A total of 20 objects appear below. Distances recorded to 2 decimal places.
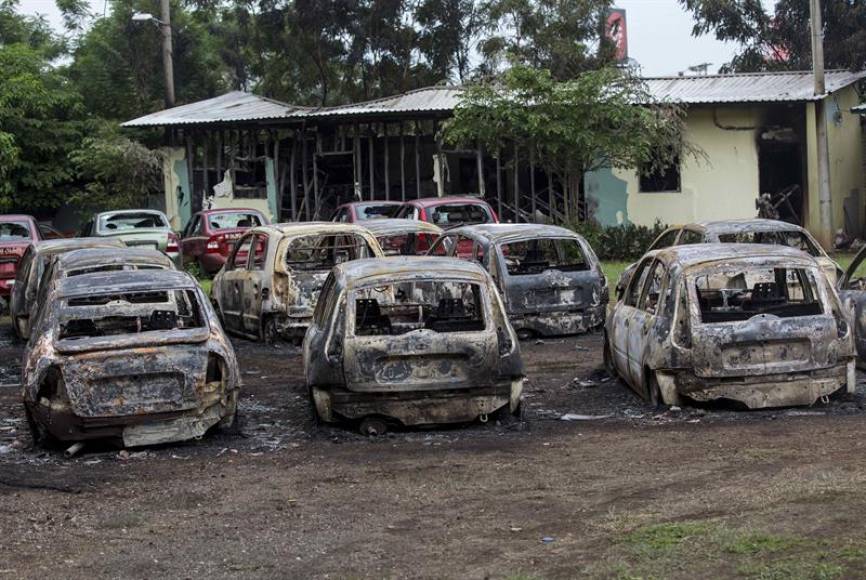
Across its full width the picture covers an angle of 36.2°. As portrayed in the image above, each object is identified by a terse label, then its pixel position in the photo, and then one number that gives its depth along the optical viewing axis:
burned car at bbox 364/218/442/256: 19.41
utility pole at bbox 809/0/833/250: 28.16
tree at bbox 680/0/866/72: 41.03
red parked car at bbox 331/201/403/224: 26.30
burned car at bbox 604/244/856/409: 10.33
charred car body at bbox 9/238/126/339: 17.34
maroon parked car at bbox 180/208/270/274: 26.27
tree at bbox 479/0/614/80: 44.38
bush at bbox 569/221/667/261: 28.84
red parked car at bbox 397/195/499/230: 23.91
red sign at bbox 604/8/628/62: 45.72
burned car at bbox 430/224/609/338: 16.06
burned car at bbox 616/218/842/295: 15.51
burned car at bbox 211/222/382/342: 15.80
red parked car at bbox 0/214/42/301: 22.45
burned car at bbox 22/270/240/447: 9.65
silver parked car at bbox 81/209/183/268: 24.95
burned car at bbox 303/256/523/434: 10.02
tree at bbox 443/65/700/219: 26.86
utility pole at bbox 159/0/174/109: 37.41
